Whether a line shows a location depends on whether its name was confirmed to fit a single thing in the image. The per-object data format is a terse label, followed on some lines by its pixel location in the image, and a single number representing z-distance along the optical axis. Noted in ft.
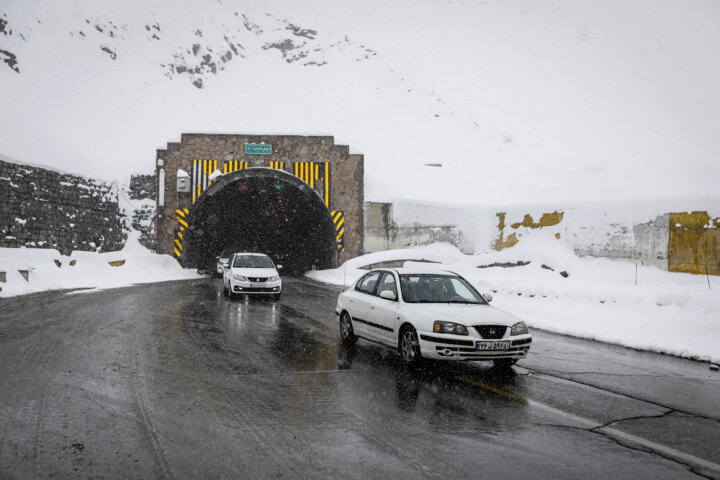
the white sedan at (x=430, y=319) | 23.52
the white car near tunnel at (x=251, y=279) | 55.93
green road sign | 101.30
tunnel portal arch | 100.01
